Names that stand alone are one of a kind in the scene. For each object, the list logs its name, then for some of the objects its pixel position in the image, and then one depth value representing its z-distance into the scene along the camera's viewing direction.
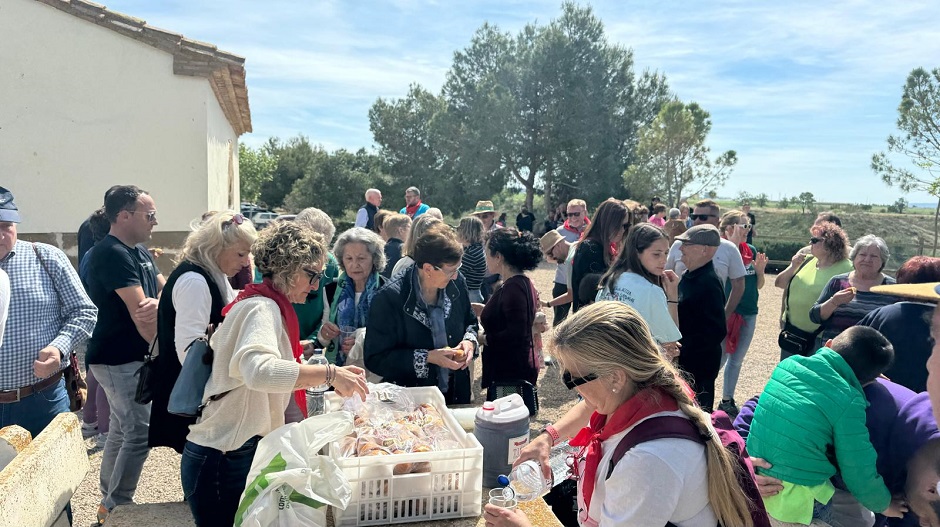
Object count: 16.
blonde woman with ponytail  1.52
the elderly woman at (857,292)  4.52
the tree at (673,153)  23.56
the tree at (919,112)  17.89
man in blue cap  3.00
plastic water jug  2.39
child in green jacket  2.43
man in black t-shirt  3.37
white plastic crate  2.04
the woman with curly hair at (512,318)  4.05
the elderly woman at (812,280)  5.14
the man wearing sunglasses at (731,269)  5.42
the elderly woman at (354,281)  4.17
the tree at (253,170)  33.03
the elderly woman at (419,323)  3.13
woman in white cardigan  2.22
